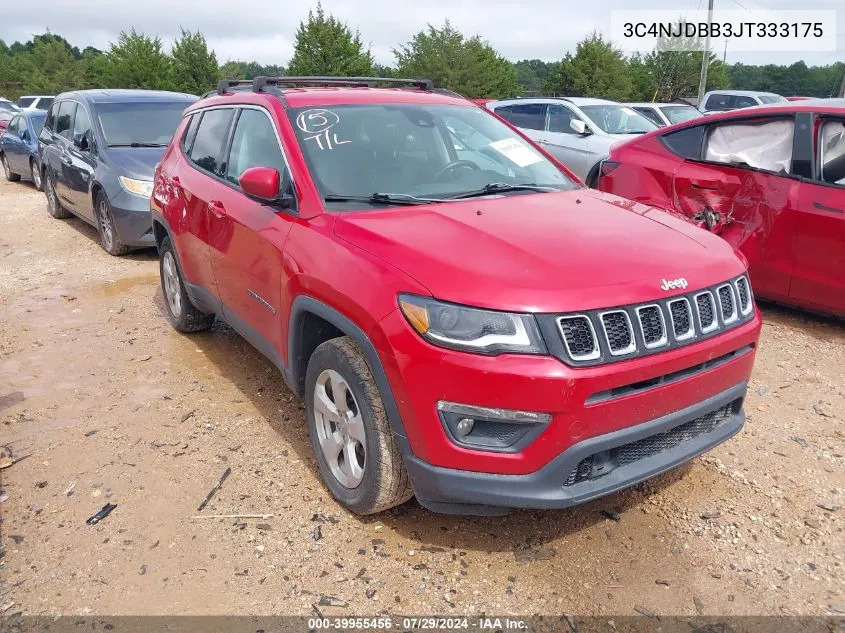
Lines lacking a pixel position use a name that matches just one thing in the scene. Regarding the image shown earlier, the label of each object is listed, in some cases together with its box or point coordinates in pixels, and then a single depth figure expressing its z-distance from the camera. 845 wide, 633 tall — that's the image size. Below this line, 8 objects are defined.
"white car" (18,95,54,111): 22.84
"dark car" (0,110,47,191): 12.93
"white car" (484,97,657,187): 9.86
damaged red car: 4.95
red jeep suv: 2.42
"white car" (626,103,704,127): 13.37
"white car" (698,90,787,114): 17.64
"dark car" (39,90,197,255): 7.44
